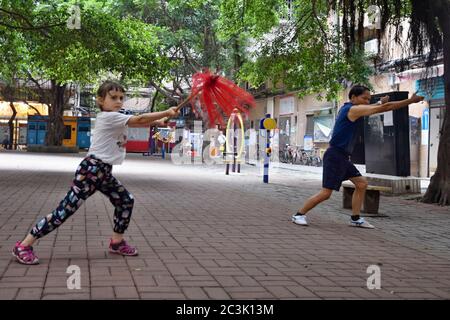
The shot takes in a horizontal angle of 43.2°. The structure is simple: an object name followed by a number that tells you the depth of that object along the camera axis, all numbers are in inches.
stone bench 345.3
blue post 607.8
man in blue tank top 281.0
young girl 183.9
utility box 532.7
